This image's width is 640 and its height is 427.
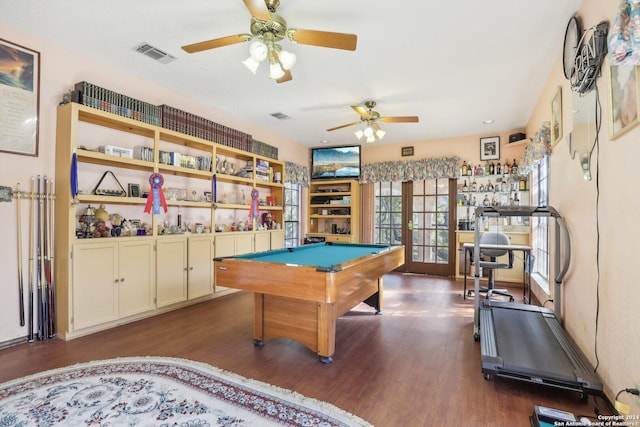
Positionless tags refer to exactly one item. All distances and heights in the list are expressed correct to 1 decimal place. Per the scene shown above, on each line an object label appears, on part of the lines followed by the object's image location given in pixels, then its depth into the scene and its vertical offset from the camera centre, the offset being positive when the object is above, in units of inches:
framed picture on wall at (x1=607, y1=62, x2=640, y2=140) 62.6 +25.4
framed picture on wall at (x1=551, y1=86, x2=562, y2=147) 122.9 +40.2
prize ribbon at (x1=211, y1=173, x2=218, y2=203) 178.8 +14.0
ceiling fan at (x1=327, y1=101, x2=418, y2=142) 164.6 +50.7
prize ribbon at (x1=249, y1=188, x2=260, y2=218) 200.8 +5.4
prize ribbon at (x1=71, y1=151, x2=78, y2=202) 117.6 +13.7
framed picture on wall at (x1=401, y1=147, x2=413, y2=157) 263.7 +53.6
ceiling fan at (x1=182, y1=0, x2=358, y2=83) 89.0 +52.4
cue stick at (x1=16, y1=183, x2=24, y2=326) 112.0 -21.3
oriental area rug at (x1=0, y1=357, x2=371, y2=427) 70.4 -48.1
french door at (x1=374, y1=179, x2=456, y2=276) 253.9 -7.6
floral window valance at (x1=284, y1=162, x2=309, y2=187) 257.6 +33.7
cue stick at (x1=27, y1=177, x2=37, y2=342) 114.1 -17.0
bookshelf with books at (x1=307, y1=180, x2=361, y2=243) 274.5 +1.3
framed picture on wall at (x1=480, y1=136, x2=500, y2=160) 234.7 +50.7
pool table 90.4 -24.1
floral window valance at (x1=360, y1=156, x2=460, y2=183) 245.6 +36.4
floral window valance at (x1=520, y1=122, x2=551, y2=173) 139.8 +32.7
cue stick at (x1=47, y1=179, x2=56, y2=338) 118.2 -22.4
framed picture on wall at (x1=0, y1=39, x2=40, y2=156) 108.8 +41.6
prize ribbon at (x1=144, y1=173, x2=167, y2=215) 143.3 +8.5
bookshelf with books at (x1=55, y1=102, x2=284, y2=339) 119.0 +3.6
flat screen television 279.5 +46.9
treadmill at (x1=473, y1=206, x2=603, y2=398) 79.3 -41.6
